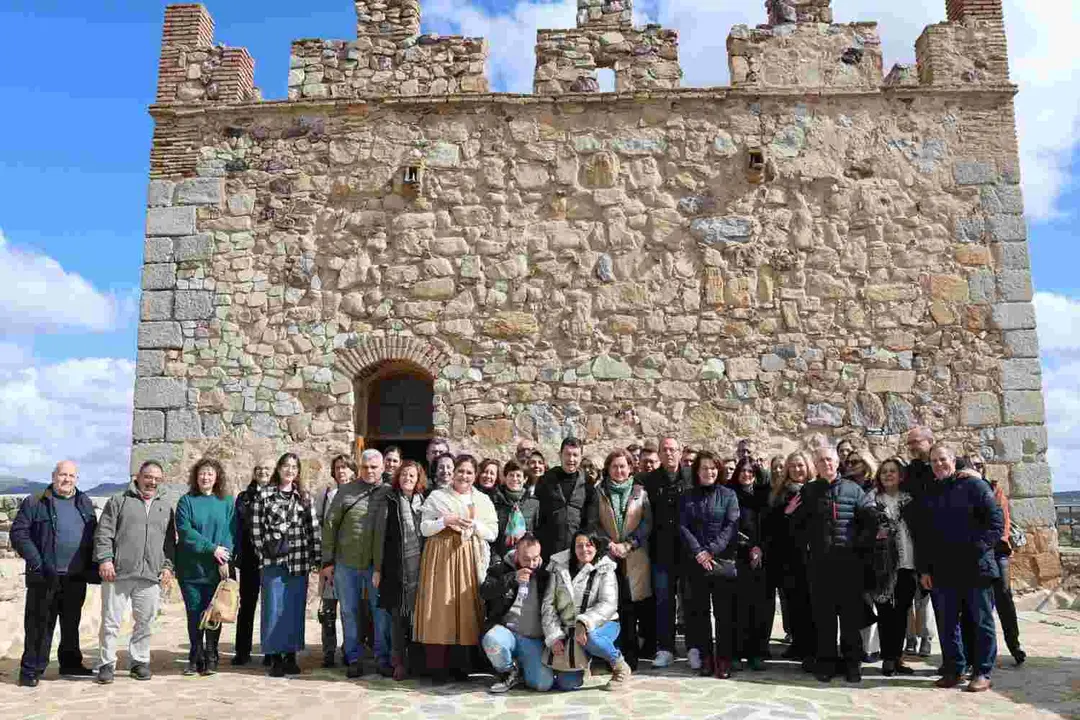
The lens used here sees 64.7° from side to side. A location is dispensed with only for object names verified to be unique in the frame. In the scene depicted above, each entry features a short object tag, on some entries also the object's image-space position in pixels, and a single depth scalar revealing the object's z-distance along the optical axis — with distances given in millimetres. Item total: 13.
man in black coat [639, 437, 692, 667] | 5668
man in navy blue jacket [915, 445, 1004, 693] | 4977
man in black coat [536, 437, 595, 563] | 5578
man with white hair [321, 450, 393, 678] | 5656
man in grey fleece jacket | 5492
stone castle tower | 8453
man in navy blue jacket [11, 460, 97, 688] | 5449
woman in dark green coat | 5684
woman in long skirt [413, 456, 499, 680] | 5289
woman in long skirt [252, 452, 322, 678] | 5633
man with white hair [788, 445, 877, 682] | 5203
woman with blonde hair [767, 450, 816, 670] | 5629
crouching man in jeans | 5109
